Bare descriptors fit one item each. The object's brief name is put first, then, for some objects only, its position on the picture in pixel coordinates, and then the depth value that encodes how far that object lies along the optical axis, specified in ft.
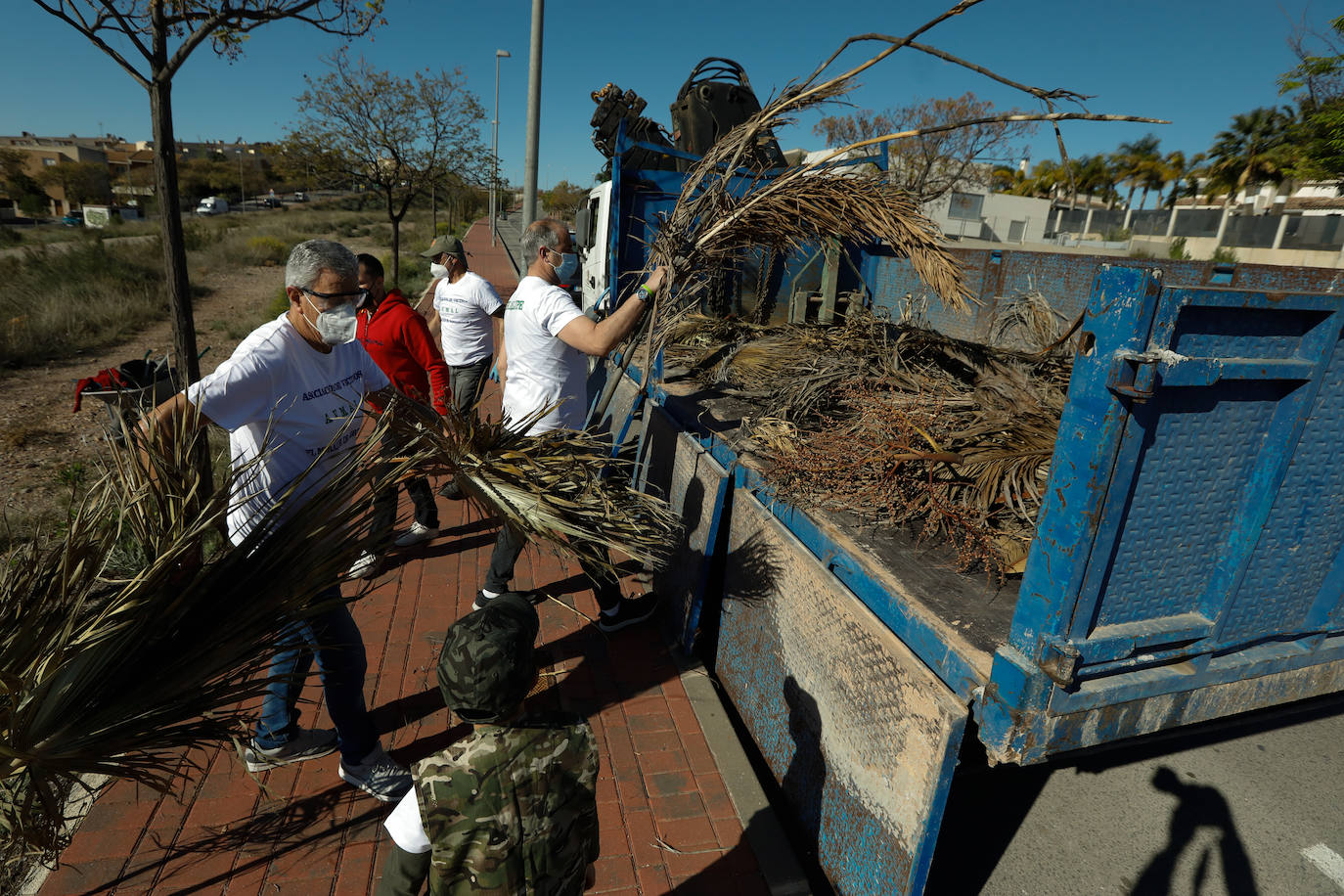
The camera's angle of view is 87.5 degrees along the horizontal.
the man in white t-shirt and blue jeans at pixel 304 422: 7.42
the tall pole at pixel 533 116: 33.24
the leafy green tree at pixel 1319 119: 48.24
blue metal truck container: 5.44
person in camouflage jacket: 4.83
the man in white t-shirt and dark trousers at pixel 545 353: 11.00
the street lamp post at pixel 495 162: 66.33
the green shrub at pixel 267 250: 86.33
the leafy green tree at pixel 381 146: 53.67
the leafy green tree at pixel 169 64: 13.43
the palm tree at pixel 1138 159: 176.86
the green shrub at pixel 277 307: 48.75
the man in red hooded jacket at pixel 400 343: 14.49
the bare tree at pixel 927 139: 79.20
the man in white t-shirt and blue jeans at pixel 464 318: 16.62
